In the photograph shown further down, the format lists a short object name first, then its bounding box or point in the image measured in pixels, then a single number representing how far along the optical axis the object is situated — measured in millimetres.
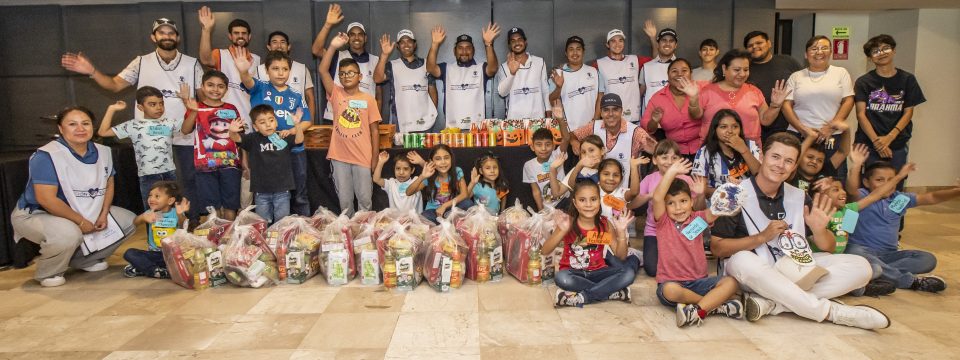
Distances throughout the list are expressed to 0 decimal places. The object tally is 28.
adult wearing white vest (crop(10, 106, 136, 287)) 4223
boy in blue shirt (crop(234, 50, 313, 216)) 5121
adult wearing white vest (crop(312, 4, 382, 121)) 6410
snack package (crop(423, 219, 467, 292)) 3823
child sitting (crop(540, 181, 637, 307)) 3568
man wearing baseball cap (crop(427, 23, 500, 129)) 6469
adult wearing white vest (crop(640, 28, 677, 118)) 6215
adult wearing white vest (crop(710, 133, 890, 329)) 3178
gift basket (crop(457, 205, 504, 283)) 4008
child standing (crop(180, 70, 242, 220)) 4930
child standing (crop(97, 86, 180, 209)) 4863
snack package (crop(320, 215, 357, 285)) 4031
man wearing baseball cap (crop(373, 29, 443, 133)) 6508
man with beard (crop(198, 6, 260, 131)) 5844
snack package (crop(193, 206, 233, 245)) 4207
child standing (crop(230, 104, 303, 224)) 4766
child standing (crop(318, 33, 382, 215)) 5109
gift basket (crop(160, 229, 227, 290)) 3969
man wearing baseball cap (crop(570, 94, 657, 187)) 5016
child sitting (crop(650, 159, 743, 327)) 3363
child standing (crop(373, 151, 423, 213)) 5020
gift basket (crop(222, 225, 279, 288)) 3936
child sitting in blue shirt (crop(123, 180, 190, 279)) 4277
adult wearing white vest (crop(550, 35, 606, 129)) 6125
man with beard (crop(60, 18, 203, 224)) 5434
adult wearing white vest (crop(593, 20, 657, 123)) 6344
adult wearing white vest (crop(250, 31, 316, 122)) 6133
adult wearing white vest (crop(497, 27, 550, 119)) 6277
